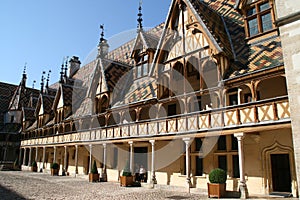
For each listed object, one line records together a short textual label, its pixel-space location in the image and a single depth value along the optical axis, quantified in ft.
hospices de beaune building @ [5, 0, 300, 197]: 38.83
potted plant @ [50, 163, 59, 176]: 86.38
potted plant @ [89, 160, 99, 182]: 65.57
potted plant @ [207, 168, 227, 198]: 38.70
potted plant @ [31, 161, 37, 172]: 105.81
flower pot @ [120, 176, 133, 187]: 54.03
